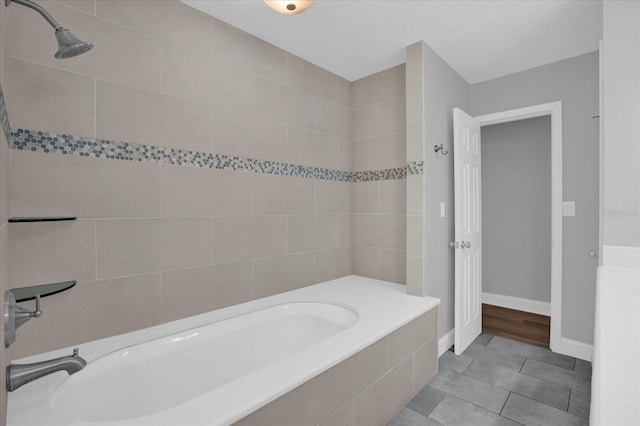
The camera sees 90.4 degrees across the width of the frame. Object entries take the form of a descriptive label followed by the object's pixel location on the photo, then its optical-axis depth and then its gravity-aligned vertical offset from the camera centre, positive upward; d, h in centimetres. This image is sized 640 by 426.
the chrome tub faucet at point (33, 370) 100 -50
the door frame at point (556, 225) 267 -13
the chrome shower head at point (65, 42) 109 +62
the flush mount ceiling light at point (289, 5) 171 +112
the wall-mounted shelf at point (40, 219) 133 -3
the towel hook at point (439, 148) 257 +50
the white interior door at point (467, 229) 265 -17
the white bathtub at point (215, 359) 112 -68
